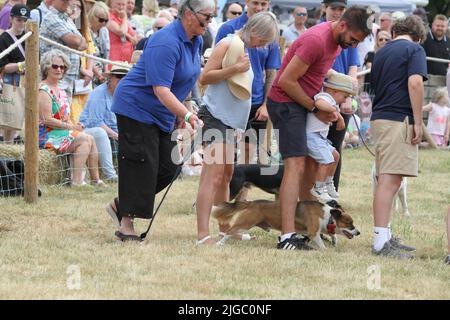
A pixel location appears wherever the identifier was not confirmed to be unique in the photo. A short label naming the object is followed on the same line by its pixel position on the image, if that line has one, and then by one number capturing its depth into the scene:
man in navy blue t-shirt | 13.65
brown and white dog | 14.48
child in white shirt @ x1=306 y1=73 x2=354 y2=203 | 14.16
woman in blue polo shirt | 13.36
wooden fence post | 17.67
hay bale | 19.66
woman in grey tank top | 14.04
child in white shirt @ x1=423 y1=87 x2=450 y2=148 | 31.23
